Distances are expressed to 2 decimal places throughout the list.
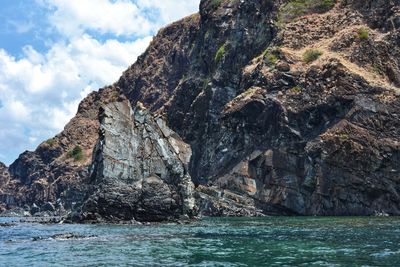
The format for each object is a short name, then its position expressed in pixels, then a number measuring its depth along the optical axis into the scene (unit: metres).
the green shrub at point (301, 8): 141.88
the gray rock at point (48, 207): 186.50
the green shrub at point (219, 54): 154.00
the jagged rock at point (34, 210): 189.95
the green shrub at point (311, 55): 122.00
